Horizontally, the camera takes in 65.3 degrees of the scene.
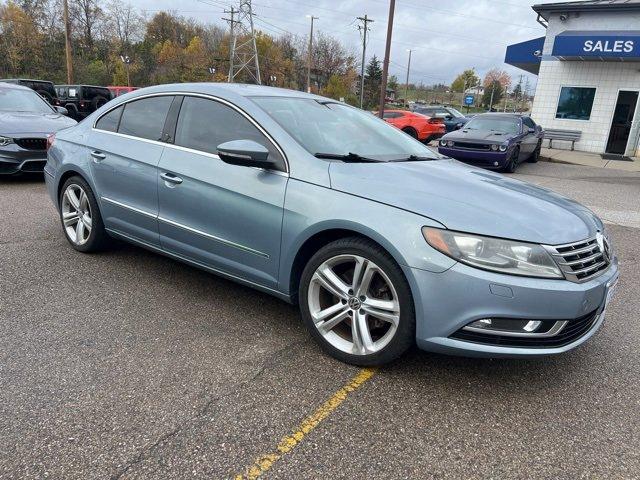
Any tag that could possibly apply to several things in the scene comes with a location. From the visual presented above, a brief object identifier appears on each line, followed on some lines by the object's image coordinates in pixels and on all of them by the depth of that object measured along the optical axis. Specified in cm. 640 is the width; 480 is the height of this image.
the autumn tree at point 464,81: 11519
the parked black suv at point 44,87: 1549
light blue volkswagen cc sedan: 242
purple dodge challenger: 1200
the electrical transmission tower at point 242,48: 5434
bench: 1905
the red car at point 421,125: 1889
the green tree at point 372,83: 7132
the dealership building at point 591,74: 1697
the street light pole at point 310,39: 5024
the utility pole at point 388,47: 2092
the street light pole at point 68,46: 2849
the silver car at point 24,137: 751
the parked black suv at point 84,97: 1902
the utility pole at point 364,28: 5647
